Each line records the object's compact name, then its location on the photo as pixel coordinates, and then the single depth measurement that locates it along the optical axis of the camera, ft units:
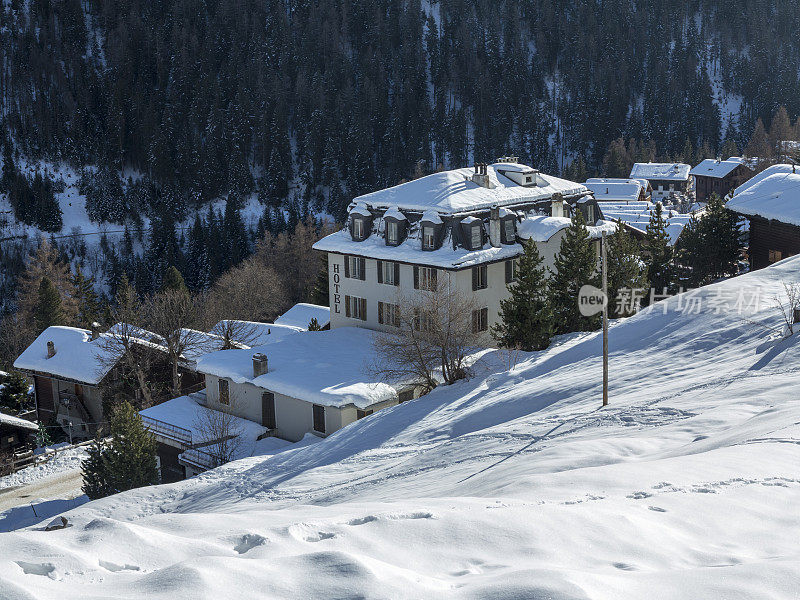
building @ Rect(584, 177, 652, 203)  369.30
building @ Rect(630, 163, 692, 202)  418.72
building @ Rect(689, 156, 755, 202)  401.70
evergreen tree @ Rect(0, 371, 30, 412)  160.66
